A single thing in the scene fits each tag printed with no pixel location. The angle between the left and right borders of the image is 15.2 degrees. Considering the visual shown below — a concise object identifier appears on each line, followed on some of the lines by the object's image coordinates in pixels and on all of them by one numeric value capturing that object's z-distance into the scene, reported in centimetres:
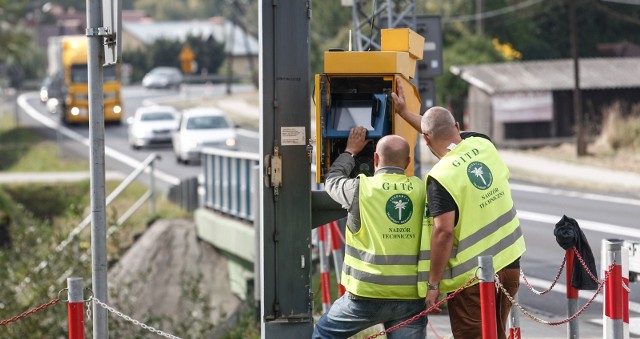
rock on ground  3763
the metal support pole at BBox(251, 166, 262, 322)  2725
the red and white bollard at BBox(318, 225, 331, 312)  2251
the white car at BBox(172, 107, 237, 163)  7071
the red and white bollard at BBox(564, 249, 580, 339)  1599
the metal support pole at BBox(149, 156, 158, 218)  4933
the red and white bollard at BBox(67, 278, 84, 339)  1349
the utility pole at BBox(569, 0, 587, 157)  6895
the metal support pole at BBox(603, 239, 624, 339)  1479
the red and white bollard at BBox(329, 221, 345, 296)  2345
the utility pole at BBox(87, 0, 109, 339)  1464
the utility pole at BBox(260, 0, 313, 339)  1572
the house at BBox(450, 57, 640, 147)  7999
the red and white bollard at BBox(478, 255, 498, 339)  1288
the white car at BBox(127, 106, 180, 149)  8391
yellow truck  9614
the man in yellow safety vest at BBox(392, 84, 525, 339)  1298
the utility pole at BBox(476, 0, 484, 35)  10431
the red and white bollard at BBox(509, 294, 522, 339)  1620
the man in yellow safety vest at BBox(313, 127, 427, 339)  1298
